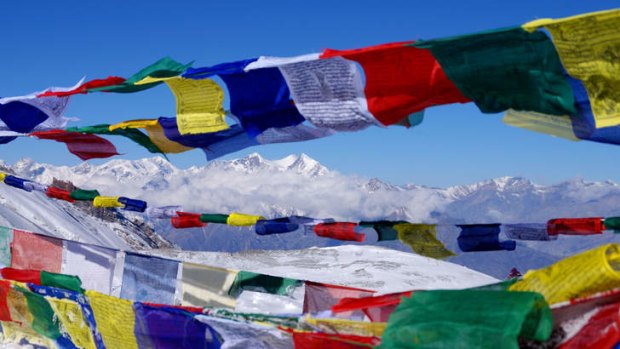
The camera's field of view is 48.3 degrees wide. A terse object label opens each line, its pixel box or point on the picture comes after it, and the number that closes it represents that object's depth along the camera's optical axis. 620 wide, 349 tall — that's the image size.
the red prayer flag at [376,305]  3.36
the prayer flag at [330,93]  3.83
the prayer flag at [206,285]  5.69
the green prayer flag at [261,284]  5.63
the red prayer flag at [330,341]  3.23
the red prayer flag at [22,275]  5.54
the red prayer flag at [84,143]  6.33
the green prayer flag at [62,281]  5.16
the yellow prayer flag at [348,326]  3.19
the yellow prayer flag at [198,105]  4.69
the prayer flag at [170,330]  4.14
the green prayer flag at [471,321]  2.64
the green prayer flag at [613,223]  4.04
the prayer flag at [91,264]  6.50
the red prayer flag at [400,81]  3.51
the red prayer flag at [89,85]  5.24
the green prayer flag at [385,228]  5.29
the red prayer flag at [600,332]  2.53
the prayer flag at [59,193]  7.23
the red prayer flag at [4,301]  5.73
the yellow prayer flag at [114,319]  4.71
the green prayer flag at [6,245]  7.26
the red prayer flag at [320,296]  5.43
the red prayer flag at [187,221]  6.50
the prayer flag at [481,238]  5.04
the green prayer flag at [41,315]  5.48
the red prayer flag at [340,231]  5.46
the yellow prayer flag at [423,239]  5.23
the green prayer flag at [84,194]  6.95
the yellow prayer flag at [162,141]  5.37
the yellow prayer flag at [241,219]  5.97
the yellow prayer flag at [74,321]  5.16
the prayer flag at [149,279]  6.03
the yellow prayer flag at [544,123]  3.36
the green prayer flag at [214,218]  6.15
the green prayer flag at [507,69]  3.10
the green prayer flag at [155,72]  4.70
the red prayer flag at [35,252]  6.93
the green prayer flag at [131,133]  5.63
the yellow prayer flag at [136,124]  5.35
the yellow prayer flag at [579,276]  2.63
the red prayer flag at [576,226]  4.44
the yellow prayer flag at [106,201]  6.75
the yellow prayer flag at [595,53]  2.87
